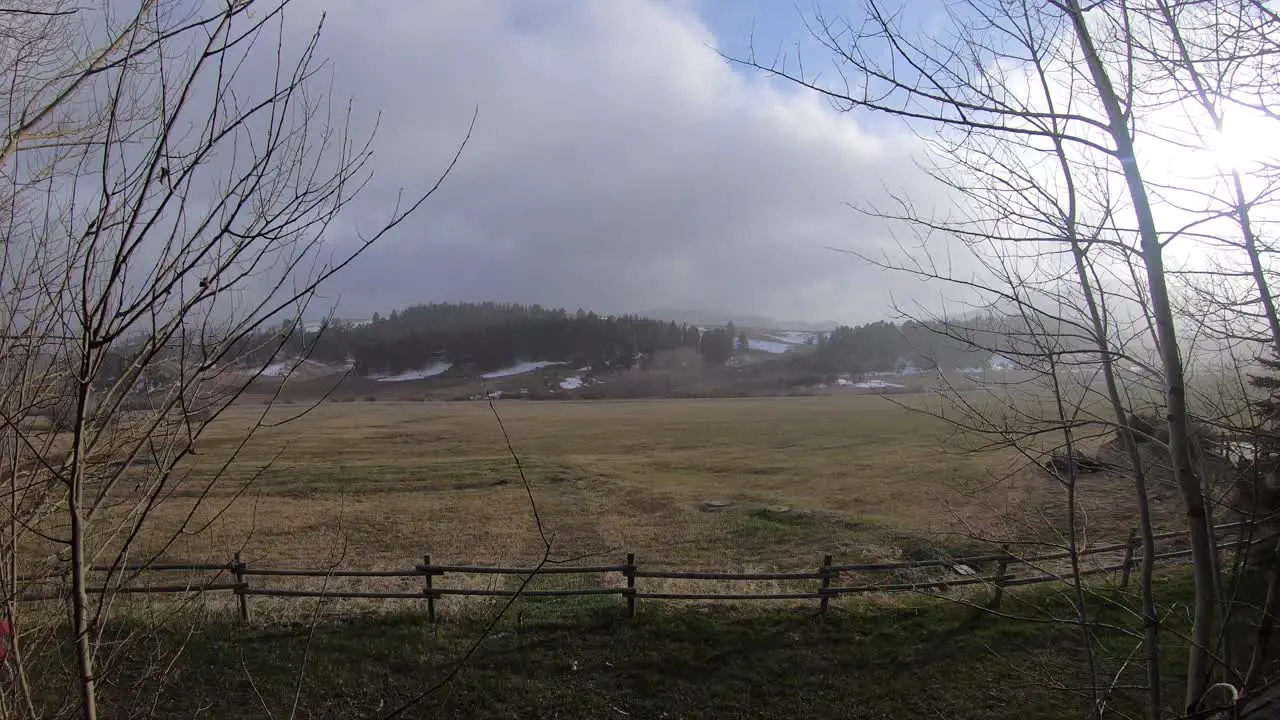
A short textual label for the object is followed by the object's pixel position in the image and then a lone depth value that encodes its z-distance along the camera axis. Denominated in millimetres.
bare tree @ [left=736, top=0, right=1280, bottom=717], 3197
